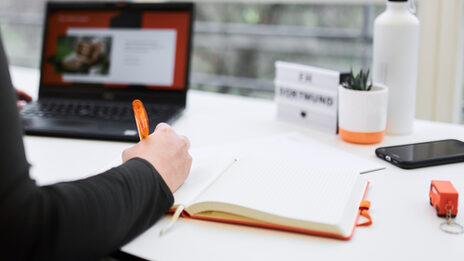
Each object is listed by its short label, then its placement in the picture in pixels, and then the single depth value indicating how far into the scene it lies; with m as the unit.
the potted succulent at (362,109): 1.00
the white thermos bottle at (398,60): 1.05
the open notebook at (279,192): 0.65
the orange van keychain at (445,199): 0.68
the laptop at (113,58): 1.30
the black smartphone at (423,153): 0.89
